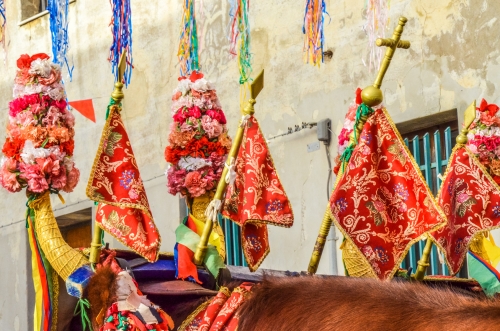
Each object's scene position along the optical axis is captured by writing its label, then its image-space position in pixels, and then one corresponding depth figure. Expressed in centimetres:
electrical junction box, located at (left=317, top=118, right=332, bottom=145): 1182
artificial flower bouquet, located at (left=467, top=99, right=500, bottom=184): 819
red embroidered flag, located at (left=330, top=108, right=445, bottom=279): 630
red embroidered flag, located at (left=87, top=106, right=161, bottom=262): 679
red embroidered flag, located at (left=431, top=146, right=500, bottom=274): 708
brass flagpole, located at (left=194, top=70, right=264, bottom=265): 686
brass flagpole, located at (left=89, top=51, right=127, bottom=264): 682
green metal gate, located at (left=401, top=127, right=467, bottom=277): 1074
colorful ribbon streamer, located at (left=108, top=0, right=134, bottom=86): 968
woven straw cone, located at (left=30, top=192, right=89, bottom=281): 695
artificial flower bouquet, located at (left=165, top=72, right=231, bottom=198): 819
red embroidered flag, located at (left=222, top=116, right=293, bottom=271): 684
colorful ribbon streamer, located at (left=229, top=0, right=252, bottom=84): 1008
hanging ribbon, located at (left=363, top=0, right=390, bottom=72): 978
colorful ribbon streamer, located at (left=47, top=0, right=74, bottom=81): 995
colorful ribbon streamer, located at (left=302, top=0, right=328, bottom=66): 1015
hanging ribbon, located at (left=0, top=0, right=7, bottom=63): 1069
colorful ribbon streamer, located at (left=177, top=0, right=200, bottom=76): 1015
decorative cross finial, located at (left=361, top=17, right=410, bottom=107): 658
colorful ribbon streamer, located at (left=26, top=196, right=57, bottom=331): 696
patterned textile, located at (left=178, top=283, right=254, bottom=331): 593
